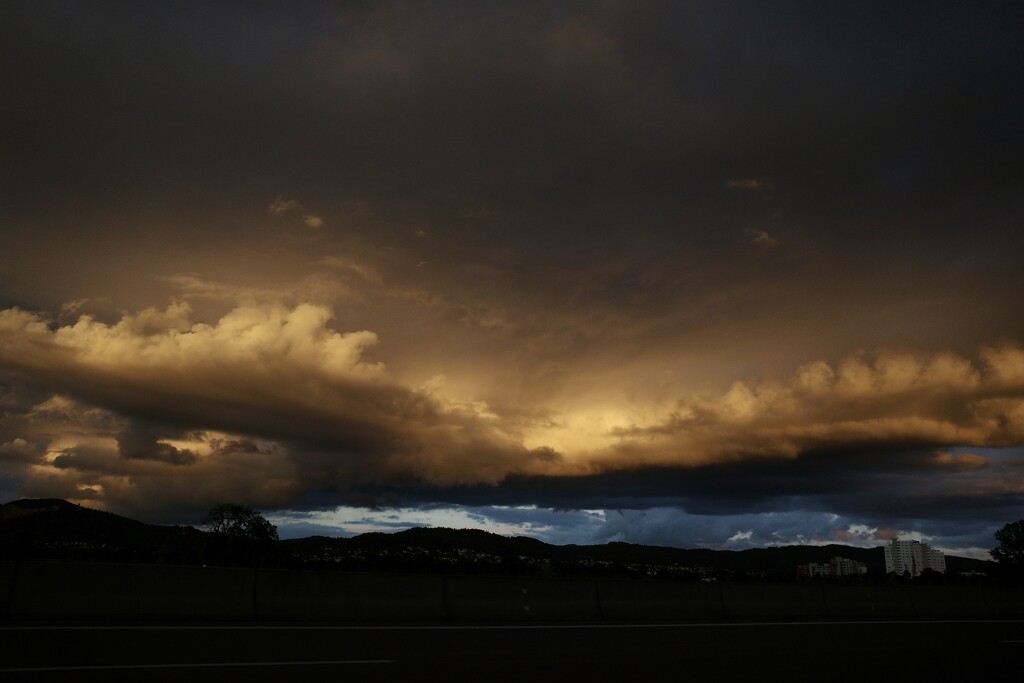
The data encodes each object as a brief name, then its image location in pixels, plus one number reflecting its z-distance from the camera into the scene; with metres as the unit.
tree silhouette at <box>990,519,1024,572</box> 113.19
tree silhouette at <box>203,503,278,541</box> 125.36
